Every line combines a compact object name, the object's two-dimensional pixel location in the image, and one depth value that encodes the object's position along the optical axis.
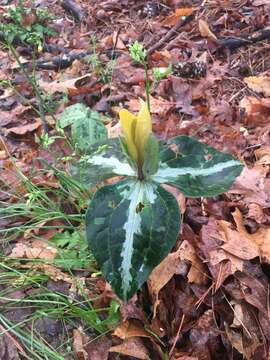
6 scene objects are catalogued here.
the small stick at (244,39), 0.54
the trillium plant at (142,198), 0.27
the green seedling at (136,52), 0.30
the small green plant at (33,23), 0.60
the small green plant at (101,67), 0.53
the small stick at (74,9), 0.66
